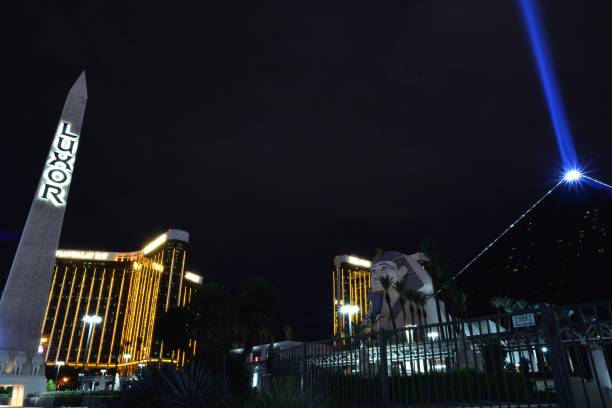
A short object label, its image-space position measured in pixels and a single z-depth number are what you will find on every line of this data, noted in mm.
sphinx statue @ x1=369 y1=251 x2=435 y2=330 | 65250
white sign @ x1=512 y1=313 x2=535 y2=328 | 7746
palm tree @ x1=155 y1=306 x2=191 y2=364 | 63000
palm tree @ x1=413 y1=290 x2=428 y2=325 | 54172
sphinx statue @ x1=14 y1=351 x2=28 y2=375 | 32844
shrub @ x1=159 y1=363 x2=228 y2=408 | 12055
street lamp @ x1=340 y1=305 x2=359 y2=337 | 43675
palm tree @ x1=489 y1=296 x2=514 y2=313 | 45938
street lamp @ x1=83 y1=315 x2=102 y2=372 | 44588
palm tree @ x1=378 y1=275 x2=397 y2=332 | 59938
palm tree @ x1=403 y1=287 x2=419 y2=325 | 54125
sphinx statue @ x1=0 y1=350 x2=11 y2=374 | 32188
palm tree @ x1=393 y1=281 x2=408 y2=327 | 56038
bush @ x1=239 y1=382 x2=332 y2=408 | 9195
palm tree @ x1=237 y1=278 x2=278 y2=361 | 50781
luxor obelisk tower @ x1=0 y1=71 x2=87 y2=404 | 33000
